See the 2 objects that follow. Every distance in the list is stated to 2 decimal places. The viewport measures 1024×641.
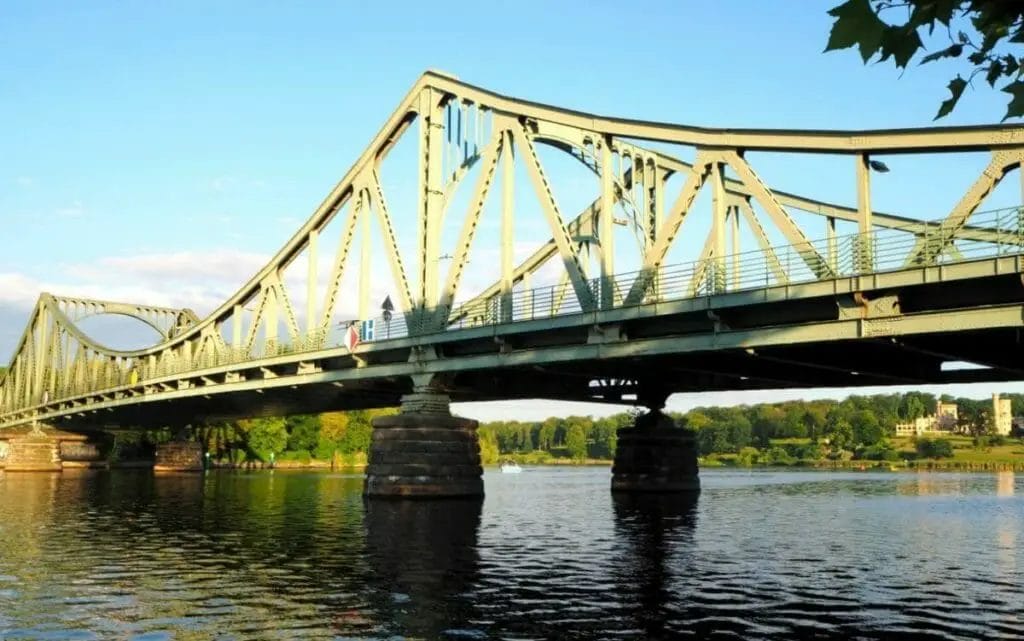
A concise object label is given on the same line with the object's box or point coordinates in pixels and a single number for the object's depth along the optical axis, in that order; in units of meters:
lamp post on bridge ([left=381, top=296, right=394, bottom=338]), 54.94
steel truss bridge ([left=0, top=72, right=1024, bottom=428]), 31.27
